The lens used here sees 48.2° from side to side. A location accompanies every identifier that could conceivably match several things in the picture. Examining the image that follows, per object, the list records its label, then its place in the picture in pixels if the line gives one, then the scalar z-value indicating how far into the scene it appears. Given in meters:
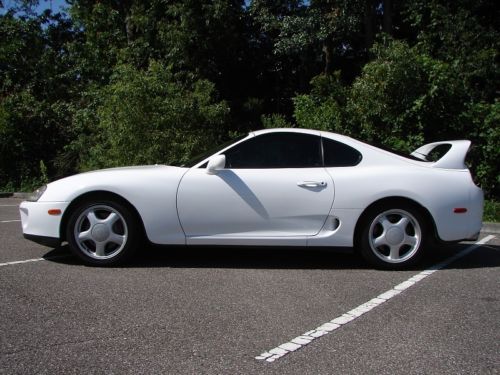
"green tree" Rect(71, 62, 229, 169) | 11.44
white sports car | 5.14
